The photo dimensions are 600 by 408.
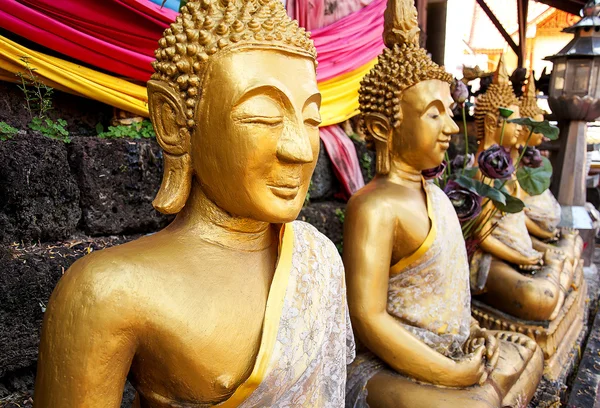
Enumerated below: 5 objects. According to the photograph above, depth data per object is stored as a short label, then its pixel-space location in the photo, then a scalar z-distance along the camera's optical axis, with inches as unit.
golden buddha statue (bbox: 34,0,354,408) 42.0
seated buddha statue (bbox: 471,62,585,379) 113.3
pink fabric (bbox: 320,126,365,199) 125.9
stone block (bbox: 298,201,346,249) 114.5
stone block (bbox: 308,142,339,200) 123.4
